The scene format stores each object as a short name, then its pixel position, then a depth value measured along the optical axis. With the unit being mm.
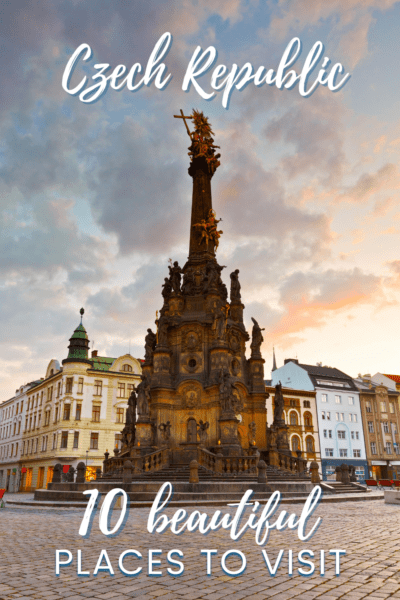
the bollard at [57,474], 24703
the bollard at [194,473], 19578
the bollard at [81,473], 23969
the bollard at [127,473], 20389
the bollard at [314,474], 22327
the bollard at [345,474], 26203
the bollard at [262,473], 19703
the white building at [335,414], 61250
